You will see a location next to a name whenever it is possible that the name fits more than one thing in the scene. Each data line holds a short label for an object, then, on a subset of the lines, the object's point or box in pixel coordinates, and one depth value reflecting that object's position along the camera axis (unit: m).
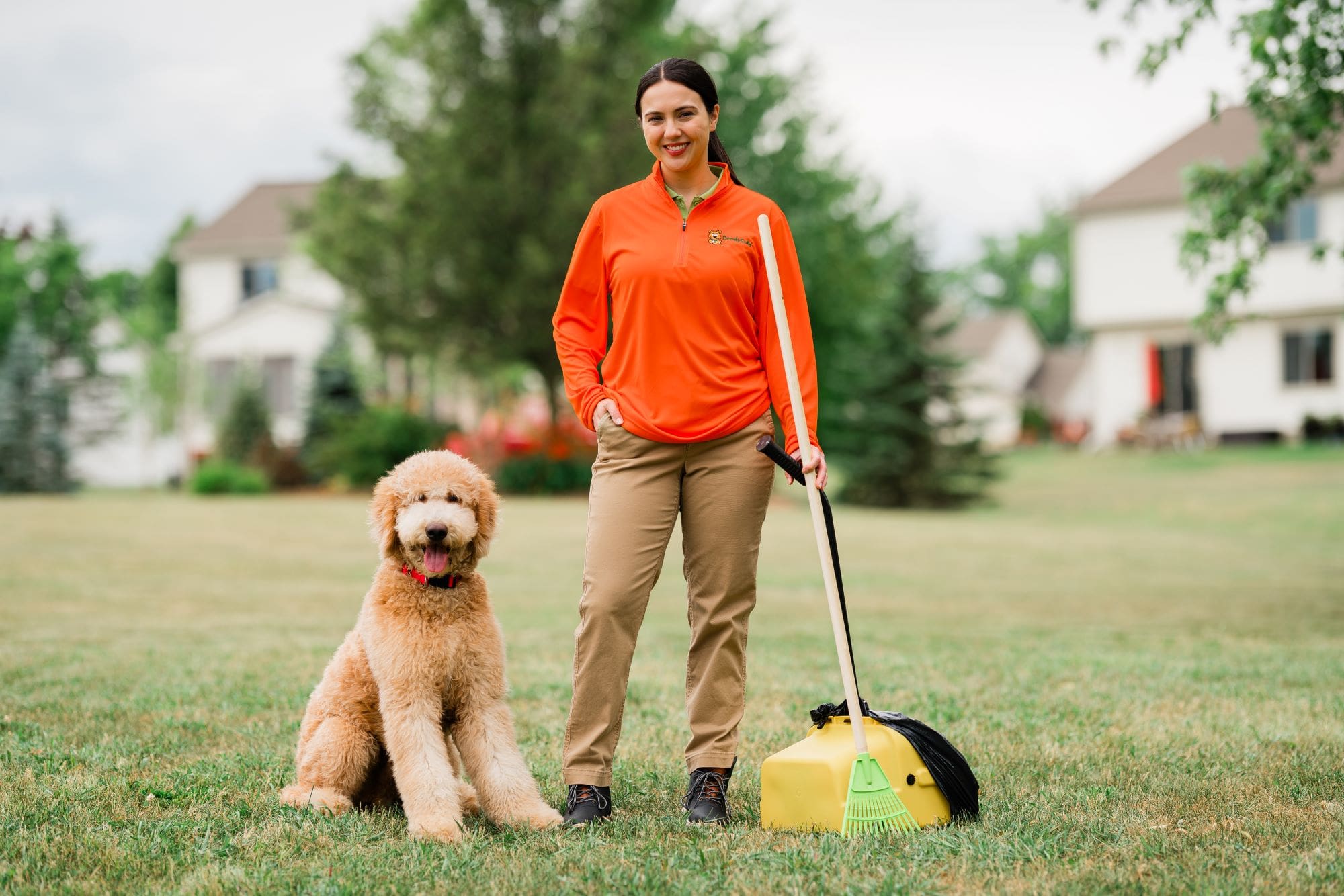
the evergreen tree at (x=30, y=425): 25.66
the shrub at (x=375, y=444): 23.19
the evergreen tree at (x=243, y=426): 28.09
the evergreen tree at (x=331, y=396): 26.09
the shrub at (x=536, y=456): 22.56
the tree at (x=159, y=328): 32.50
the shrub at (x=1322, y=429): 29.00
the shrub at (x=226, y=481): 23.42
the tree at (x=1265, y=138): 8.32
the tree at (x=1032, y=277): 73.06
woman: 4.04
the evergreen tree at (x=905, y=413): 21.12
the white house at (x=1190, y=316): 29.38
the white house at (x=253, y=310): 33.44
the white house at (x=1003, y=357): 53.28
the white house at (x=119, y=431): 33.91
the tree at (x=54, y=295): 37.31
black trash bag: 3.94
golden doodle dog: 3.95
